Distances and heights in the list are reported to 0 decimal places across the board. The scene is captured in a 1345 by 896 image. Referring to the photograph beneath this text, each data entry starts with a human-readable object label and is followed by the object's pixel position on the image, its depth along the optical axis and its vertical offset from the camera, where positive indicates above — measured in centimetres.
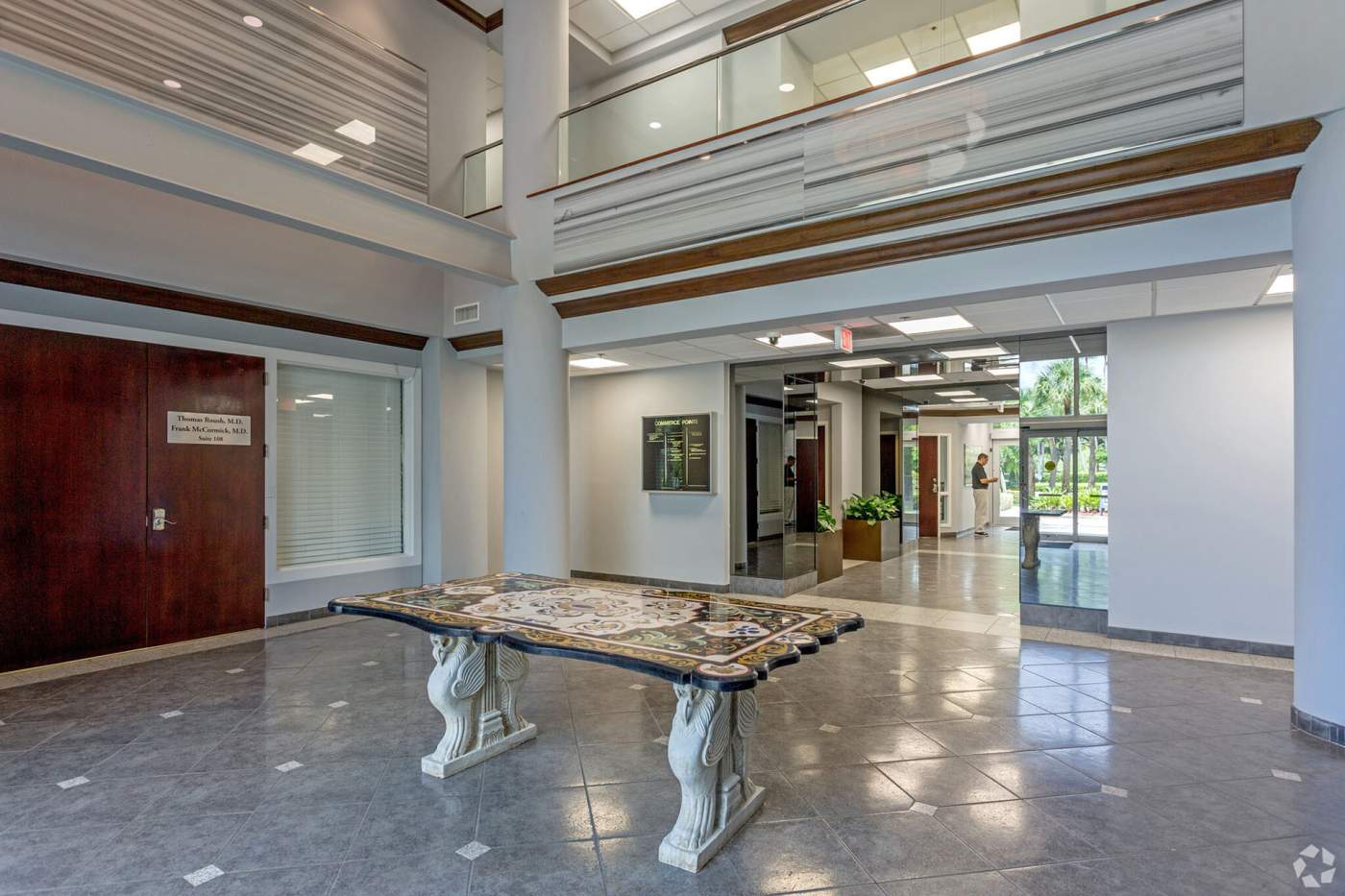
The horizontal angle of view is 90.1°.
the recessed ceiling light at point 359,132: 541 +264
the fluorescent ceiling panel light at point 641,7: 753 +502
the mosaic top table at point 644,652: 251 -80
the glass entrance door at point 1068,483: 616 -33
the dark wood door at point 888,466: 1193 -30
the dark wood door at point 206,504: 573 -46
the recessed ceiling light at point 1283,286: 461 +114
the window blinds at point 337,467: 667 -15
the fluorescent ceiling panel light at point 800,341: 668 +111
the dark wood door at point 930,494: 1393 -93
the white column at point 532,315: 620 +127
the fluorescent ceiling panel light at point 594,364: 795 +105
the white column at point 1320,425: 336 +11
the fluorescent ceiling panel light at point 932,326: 573 +109
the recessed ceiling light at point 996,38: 434 +270
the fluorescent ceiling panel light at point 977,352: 704 +102
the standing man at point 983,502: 1520 -129
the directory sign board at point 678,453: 799 -3
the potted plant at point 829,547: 880 -130
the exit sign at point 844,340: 625 +104
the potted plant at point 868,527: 1060 -124
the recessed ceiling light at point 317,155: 502 +228
